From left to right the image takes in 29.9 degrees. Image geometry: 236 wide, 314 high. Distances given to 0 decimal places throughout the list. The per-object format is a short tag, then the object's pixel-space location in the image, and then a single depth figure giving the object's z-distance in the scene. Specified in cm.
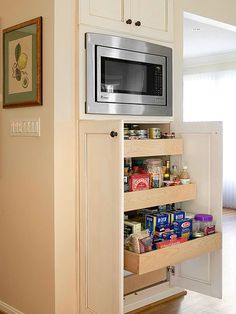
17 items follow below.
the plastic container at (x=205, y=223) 281
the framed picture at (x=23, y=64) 244
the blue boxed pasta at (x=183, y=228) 269
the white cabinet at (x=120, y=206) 225
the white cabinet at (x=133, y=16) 244
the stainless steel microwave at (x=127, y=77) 245
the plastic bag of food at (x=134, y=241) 241
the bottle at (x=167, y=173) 285
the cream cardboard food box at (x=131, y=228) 251
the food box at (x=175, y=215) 272
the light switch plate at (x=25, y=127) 250
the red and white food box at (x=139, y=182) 255
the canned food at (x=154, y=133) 280
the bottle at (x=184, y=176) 288
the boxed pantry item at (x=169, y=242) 253
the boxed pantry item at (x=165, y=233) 258
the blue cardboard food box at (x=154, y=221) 261
